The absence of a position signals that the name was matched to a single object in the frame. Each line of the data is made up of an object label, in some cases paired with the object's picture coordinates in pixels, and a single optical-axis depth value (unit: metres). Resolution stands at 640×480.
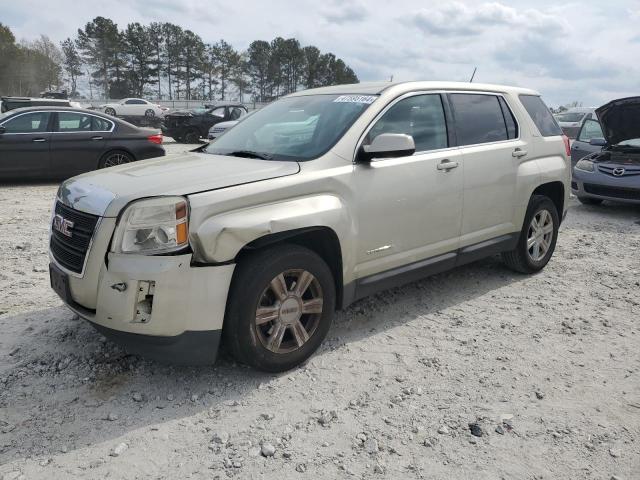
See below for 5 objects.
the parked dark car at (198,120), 20.42
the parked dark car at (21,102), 18.11
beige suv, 2.87
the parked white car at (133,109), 34.06
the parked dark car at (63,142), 9.60
